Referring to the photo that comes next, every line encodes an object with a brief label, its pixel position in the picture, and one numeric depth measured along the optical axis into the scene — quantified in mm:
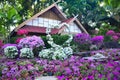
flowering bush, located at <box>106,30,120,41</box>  22453
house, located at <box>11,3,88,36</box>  25016
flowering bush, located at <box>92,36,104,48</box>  17531
